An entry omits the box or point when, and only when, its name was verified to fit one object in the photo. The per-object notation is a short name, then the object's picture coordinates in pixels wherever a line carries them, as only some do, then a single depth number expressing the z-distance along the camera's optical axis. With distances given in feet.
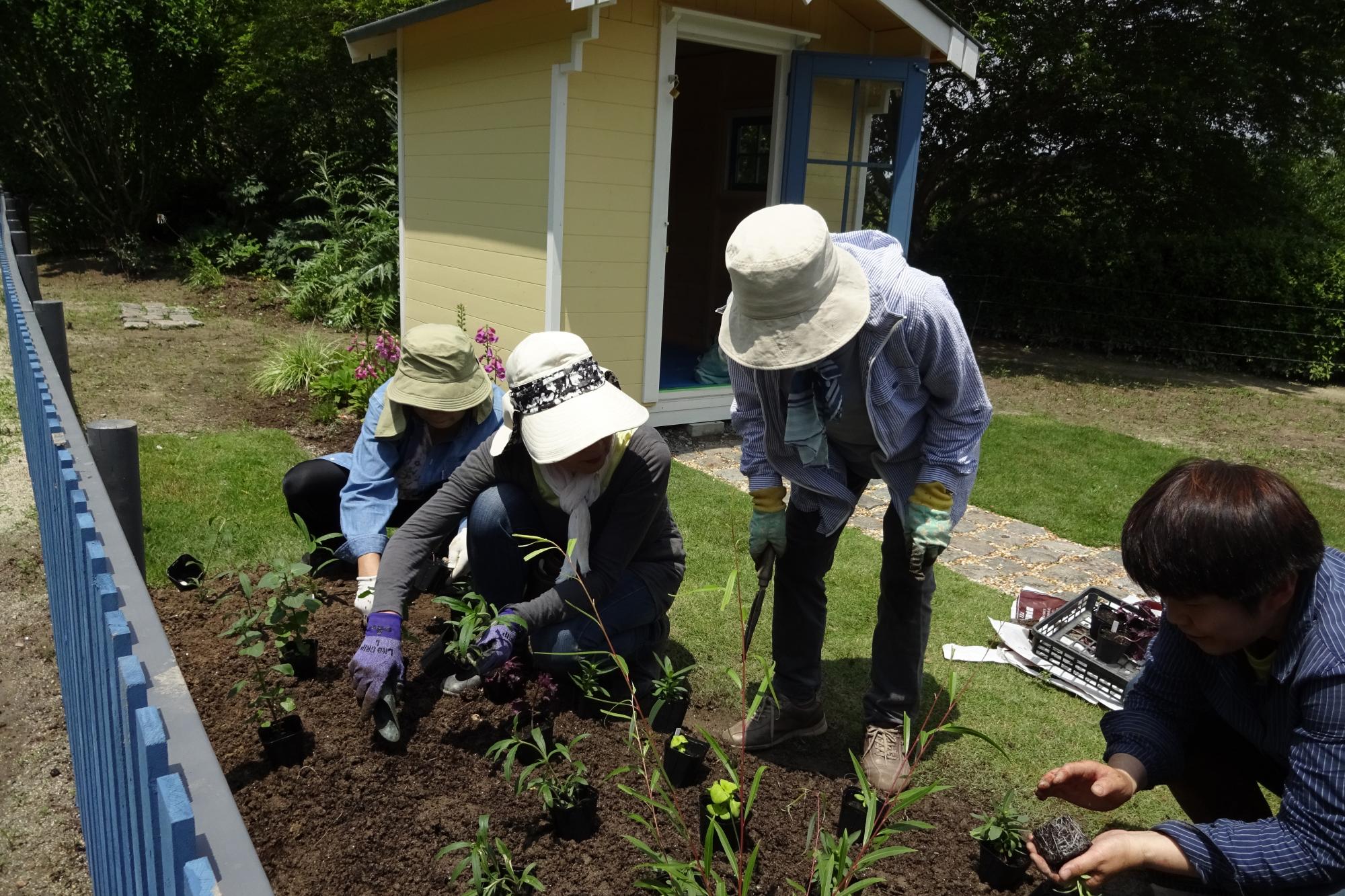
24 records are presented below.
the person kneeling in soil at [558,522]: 8.54
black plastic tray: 10.76
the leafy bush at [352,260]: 33.60
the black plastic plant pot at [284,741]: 8.14
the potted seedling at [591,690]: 8.84
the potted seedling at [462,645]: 8.18
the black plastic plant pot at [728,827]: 7.25
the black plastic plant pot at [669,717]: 8.88
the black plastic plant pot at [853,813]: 7.22
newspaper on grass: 10.97
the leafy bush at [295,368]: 24.30
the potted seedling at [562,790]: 7.34
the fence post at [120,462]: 8.35
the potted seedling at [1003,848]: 7.16
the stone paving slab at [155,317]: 32.24
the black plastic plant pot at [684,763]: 8.07
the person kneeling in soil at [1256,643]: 5.10
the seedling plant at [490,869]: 6.40
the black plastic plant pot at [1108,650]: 10.85
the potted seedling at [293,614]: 8.63
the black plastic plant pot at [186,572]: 11.67
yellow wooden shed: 20.16
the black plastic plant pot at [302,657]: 9.42
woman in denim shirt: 10.40
